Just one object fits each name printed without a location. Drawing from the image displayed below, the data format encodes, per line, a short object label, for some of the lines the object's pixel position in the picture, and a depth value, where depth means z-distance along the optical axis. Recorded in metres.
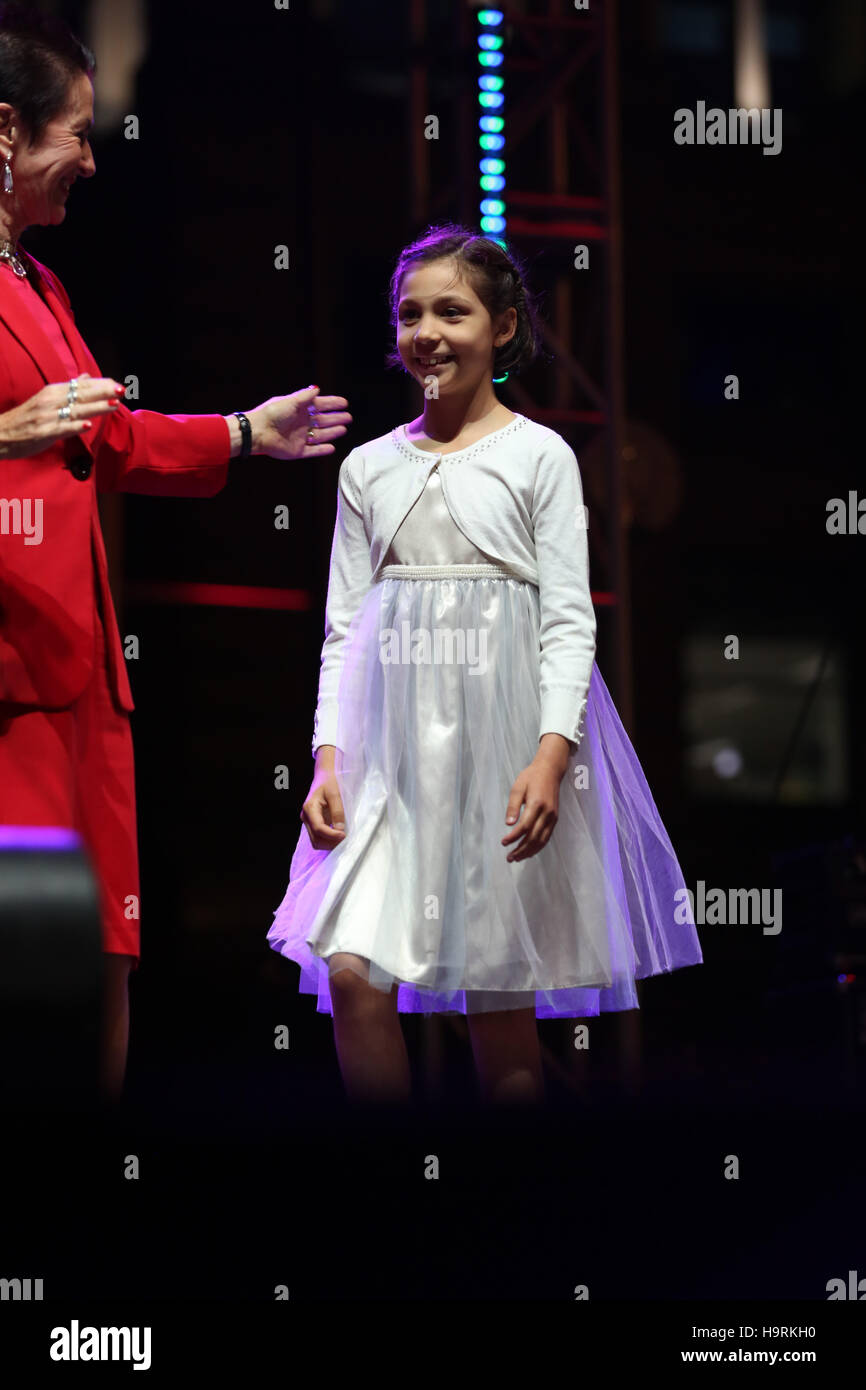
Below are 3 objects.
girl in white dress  4.57
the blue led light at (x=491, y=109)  9.83
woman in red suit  4.22
